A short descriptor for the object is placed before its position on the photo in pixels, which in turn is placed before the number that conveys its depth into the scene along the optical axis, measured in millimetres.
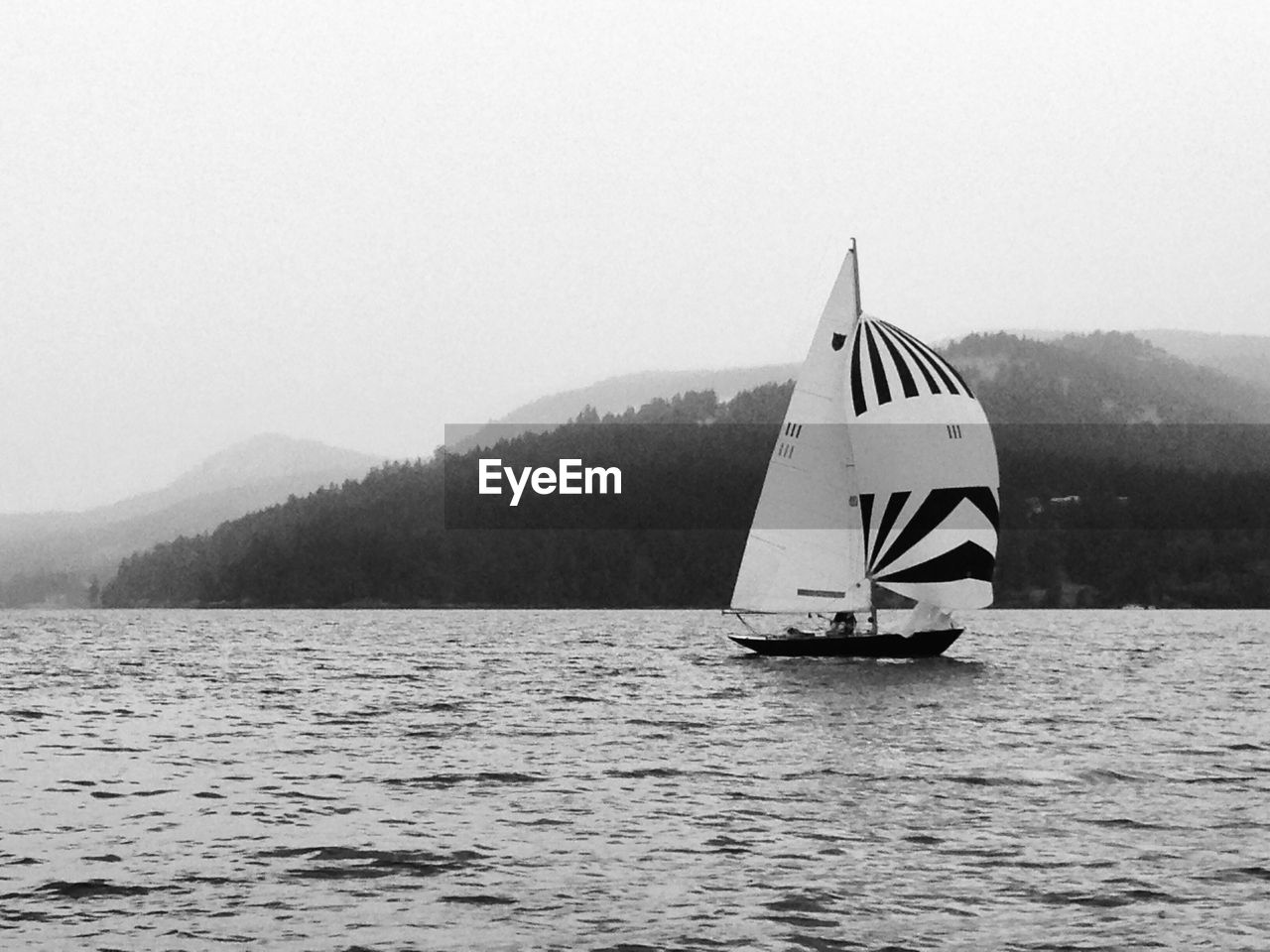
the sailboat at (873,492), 61500
